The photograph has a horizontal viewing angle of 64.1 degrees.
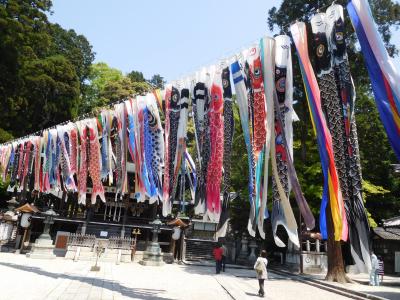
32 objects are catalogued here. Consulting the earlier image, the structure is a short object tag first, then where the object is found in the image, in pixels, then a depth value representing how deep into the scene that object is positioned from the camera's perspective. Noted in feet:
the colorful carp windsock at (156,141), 37.50
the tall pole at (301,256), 65.57
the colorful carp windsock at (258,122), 24.66
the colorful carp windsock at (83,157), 50.39
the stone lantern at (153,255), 64.49
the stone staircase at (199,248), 91.39
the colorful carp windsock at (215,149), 28.09
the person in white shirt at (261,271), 34.40
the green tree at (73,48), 144.95
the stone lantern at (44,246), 62.01
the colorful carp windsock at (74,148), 53.31
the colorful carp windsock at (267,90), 24.38
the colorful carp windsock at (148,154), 36.48
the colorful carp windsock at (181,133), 33.50
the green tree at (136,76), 181.51
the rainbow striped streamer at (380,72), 19.76
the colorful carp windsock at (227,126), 29.20
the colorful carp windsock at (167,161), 33.24
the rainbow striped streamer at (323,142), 21.52
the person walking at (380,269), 52.15
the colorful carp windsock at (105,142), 46.38
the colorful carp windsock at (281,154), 22.87
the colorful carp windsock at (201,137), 29.30
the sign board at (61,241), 71.00
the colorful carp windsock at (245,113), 24.89
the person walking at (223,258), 59.40
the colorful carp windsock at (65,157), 54.34
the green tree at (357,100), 58.59
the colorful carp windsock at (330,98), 23.17
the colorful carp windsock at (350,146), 20.74
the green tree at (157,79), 206.17
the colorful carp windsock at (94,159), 49.16
